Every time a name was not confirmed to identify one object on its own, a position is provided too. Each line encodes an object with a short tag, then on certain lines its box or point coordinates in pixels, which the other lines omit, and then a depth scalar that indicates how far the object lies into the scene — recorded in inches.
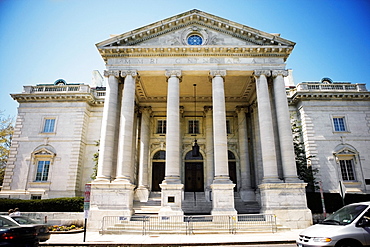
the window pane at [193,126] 1109.1
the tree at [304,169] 949.8
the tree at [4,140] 1267.2
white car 280.8
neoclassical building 701.9
